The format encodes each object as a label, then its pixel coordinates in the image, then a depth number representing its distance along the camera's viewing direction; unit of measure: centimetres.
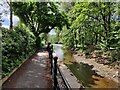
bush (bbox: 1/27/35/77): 374
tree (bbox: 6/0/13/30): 647
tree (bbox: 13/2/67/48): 1093
